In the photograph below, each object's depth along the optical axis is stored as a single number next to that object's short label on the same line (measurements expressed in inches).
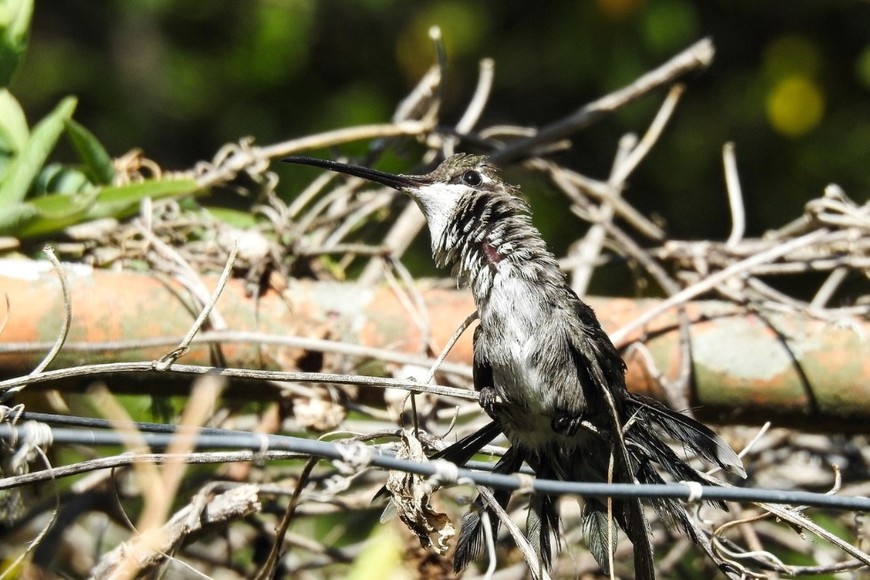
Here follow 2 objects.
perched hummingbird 196.2
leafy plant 250.2
